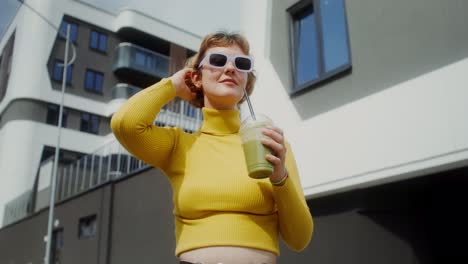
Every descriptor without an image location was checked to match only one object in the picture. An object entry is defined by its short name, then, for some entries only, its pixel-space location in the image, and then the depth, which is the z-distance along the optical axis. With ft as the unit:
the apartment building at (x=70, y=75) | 80.84
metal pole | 43.09
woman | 5.64
